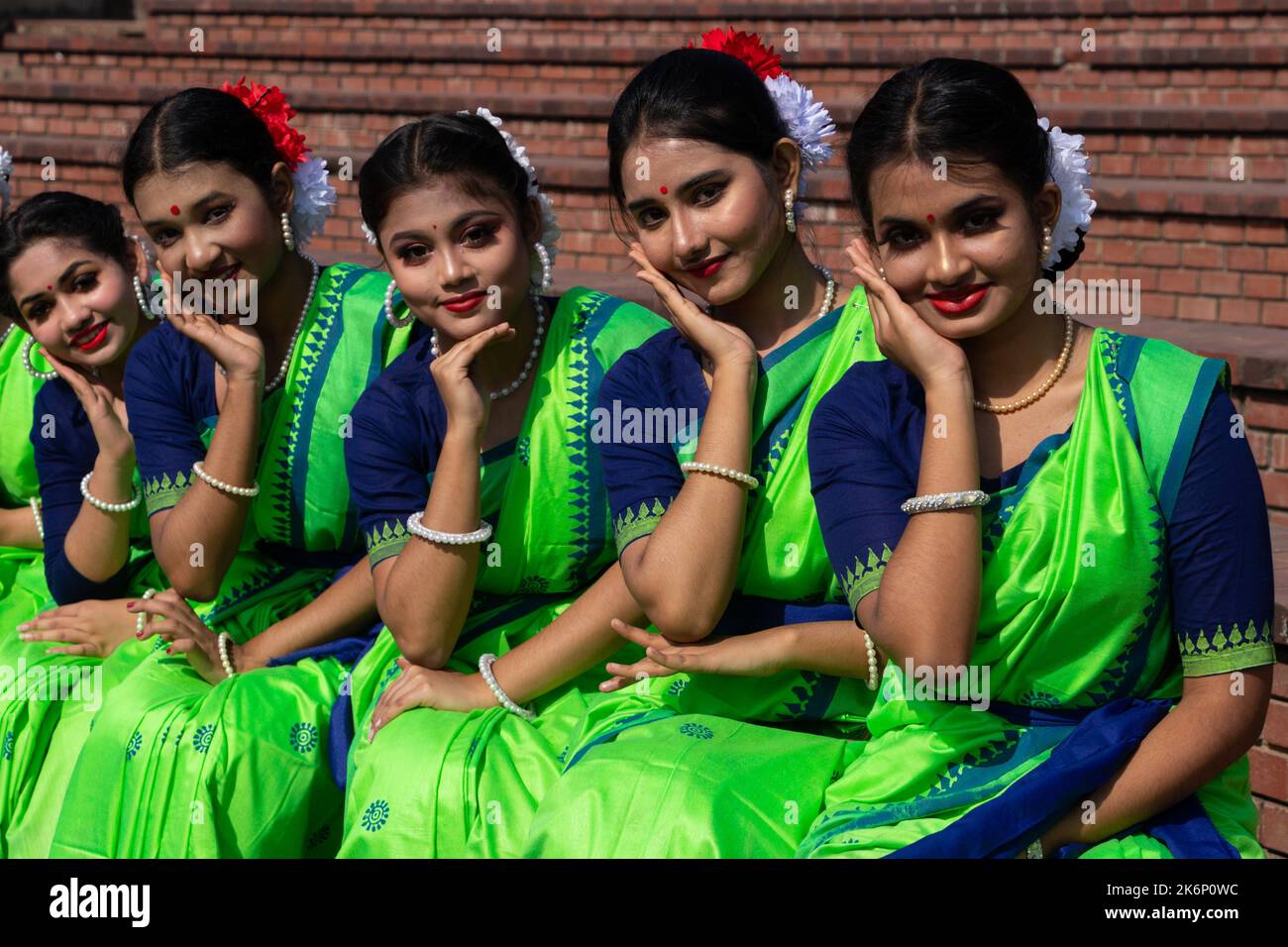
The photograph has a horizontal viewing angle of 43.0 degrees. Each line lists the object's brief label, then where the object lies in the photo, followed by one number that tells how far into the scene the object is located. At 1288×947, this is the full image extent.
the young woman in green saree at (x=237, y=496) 3.14
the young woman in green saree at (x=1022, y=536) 2.33
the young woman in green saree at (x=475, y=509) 2.85
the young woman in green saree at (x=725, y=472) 2.66
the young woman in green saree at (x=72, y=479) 3.53
